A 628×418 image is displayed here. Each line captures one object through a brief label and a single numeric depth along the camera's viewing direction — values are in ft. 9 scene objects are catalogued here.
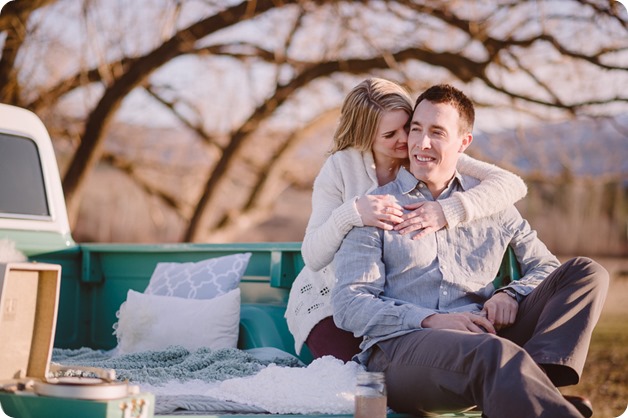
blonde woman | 11.05
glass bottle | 9.01
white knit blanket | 9.61
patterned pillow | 14.28
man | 8.86
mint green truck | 14.14
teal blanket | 11.62
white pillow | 13.53
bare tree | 28.02
